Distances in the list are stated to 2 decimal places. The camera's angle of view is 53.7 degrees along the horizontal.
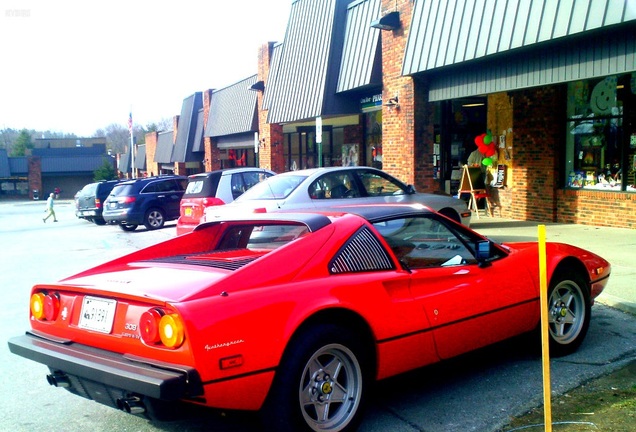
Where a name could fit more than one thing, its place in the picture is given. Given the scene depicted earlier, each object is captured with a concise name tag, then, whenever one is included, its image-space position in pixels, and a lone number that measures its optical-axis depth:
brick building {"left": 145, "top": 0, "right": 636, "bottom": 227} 10.34
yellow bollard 3.38
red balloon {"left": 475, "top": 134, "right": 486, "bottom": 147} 16.33
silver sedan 9.94
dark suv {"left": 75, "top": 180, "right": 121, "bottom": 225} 23.36
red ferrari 3.40
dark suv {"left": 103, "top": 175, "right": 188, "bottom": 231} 19.77
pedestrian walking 27.97
